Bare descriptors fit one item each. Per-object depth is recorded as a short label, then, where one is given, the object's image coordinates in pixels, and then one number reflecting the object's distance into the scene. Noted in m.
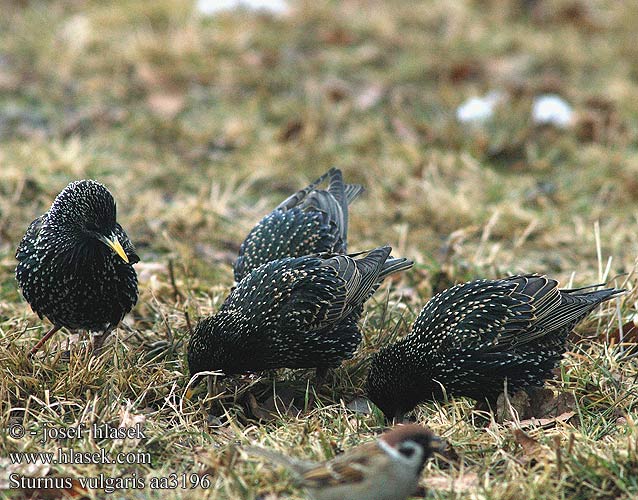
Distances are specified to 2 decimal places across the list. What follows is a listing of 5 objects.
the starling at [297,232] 9.57
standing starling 8.12
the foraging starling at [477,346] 8.00
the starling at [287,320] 8.05
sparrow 6.05
